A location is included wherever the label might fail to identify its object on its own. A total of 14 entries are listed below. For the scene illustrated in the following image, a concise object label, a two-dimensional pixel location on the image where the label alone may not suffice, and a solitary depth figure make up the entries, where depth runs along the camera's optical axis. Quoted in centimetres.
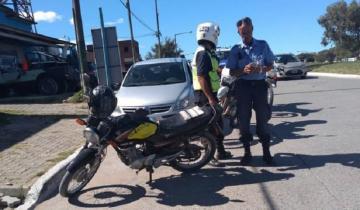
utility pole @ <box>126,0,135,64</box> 3819
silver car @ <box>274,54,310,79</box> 2817
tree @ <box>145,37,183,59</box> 8038
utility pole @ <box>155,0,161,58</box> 5659
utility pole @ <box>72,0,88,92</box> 1494
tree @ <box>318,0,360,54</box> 6397
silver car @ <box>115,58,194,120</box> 933
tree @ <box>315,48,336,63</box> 8111
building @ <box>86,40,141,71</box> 7481
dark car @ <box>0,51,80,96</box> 2184
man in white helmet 750
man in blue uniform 726
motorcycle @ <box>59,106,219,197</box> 640
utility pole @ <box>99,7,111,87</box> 1395
